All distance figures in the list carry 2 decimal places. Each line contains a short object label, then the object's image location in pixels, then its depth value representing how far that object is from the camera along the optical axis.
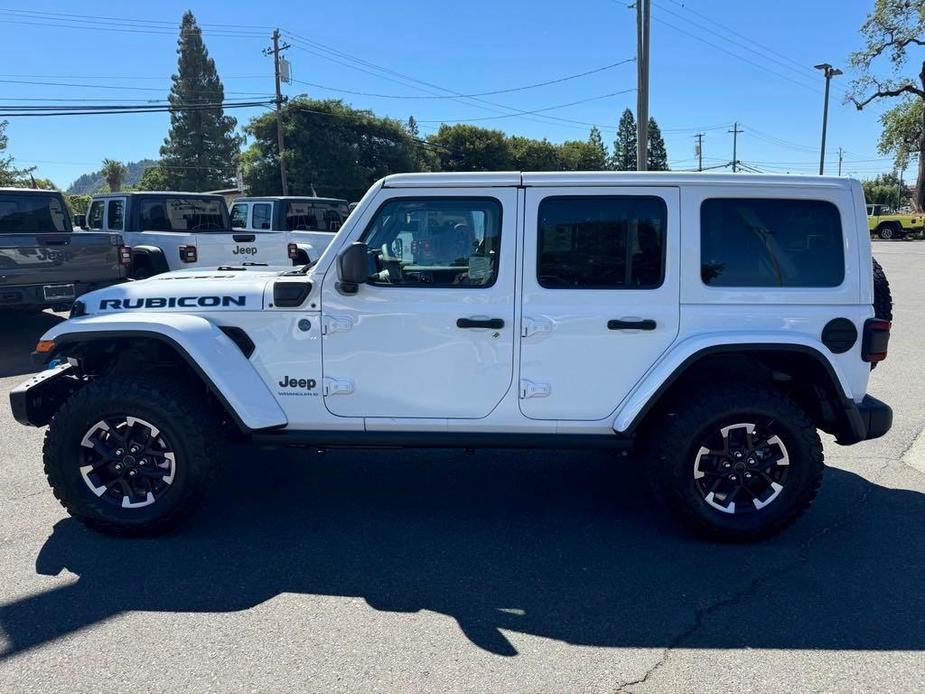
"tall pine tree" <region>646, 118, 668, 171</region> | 87.69
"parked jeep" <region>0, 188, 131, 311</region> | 8.30
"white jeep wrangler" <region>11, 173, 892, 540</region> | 3.68
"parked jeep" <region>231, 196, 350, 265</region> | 12.35
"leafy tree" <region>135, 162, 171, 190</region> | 65.81
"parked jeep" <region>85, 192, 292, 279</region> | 11.11
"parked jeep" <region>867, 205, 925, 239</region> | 37.38
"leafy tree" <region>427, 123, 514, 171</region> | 56.12
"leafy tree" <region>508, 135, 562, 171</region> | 60.16
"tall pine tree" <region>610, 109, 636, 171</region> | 80.96
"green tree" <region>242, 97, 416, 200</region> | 43.44
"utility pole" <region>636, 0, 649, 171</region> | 18.62
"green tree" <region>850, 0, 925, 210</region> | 42.41
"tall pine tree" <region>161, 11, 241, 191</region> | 66.06
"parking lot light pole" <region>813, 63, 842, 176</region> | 40.28
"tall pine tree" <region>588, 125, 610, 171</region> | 74.81
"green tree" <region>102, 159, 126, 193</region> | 56.38
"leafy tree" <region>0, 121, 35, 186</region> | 35.62
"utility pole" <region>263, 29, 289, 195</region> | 39.16
